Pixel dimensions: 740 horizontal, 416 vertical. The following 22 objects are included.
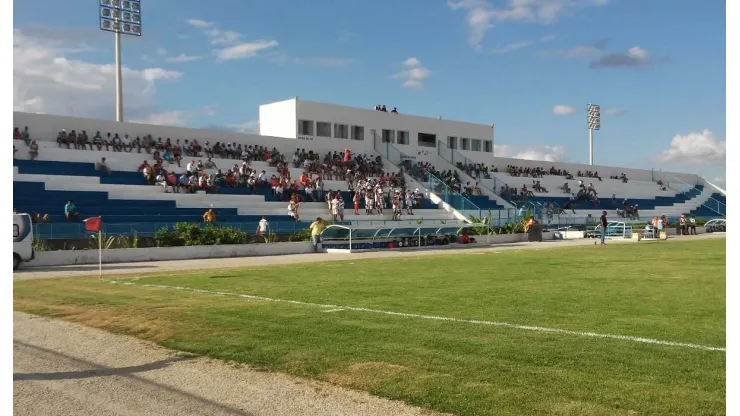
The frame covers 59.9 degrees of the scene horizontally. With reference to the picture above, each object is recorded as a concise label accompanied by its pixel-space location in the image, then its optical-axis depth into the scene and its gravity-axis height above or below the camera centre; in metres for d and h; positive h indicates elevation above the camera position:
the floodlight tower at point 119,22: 48.09 +14.36
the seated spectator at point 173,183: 37.33 +1.61
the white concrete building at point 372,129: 55.16 +7.67
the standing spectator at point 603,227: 36.47 -1.10
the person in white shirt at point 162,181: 37.20 +1.74
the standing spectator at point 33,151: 34.90 +3.31
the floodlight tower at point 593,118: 95.50 +13.47
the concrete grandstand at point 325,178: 33.22 +2.55
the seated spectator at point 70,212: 29.38 -0.03
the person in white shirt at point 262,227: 32.72 -0.86
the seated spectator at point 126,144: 40.47 +4.24
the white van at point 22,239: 23.14 -0.98
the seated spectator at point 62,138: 37.34 +4.27
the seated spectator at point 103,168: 36.66 +2.48
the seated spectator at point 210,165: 42.19 +2.99
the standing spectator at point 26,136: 35.60 +4.27
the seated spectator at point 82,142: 38.22 +4.19
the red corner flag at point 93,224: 18.42 -0.37
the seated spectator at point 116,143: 40.16 +4.24
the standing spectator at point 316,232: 32.72 -1.14
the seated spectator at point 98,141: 39.41 +4.30
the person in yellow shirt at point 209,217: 33.00 -0.34
